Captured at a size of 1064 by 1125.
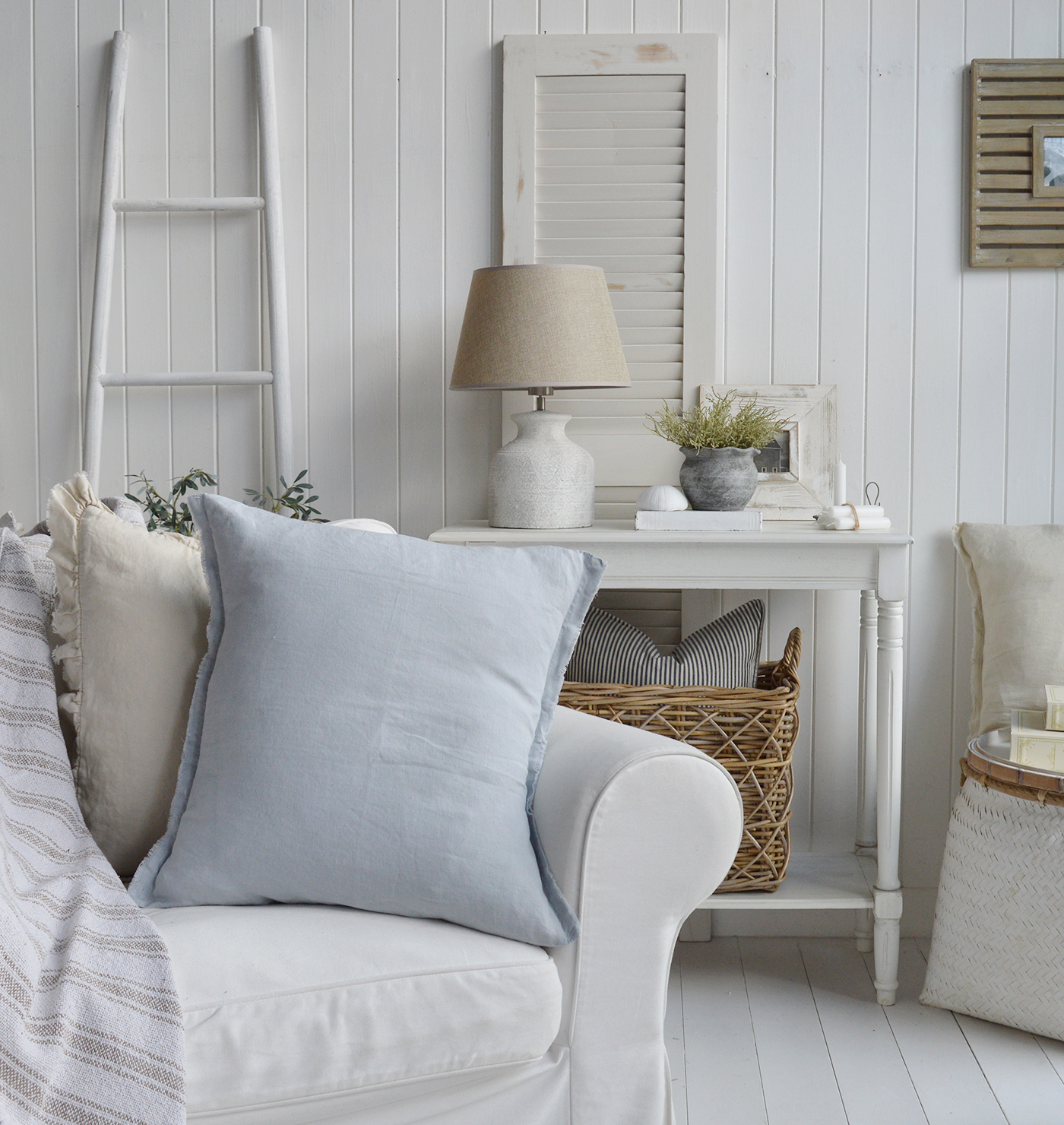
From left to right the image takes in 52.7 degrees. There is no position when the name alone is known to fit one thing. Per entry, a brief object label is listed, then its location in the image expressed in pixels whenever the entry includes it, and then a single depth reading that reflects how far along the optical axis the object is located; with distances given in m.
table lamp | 1.91
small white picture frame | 2.21
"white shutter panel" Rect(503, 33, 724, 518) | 2.17
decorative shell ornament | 1.99
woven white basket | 1.75
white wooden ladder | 2.18
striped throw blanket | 1.00
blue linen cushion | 1.22
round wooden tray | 1.74
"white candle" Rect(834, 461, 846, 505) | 2.08
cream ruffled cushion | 1.39
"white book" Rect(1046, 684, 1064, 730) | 1.79
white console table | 1.88
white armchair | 1.10
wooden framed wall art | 2.15
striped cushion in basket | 1.93
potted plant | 2.00
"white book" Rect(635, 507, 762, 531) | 1.95
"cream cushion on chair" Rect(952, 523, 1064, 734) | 2.02
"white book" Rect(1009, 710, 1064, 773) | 1.76
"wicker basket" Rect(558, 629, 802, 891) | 1.88
